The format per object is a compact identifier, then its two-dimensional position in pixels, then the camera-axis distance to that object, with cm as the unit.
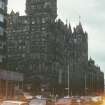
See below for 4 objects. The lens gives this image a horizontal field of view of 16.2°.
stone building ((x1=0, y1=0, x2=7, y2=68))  7194
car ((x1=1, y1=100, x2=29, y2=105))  2298
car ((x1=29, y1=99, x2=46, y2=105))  2728
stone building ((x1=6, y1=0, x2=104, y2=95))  12362
